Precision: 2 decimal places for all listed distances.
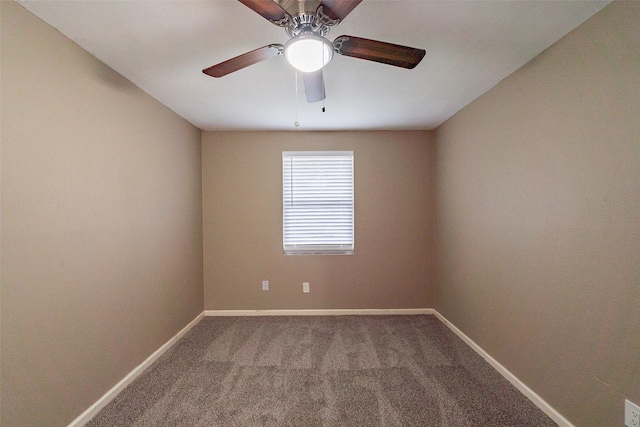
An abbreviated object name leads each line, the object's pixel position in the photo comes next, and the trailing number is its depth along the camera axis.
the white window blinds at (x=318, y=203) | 3.14
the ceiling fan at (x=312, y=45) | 1.04
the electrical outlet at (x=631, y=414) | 1.15
